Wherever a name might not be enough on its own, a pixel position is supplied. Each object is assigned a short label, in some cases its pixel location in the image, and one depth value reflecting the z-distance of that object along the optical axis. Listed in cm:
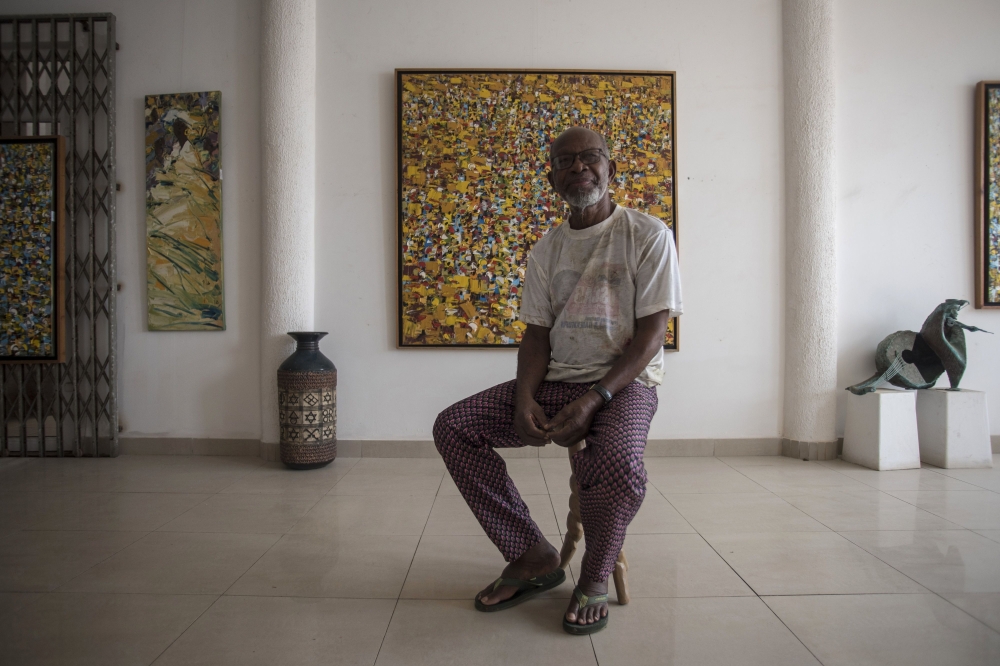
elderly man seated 172
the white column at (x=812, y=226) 381
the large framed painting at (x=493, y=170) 388
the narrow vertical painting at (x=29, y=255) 394
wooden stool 199
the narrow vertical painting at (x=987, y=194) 392
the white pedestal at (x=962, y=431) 355
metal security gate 394
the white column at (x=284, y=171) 383
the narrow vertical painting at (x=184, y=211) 395
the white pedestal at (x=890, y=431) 350
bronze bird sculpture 360
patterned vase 359
